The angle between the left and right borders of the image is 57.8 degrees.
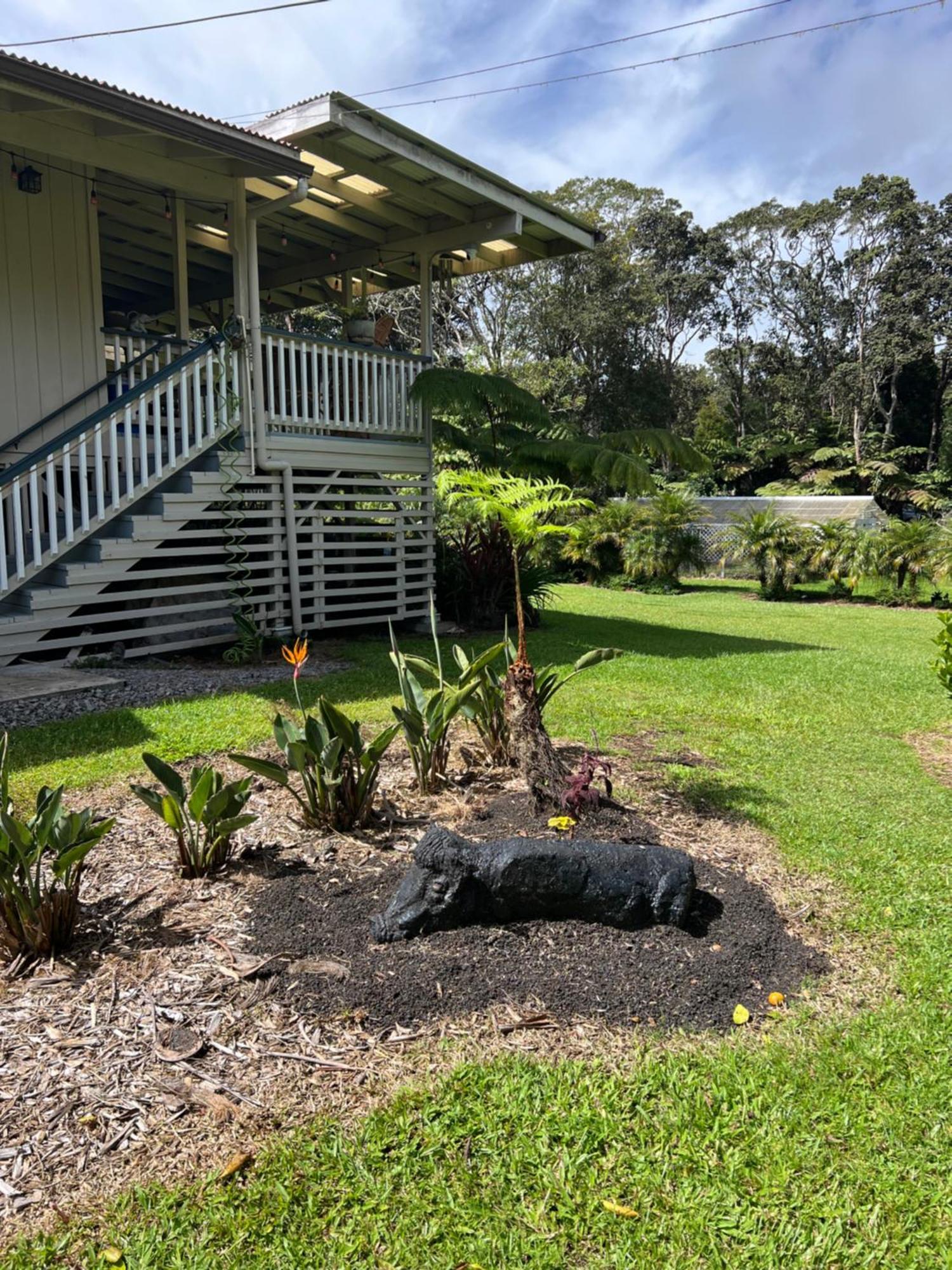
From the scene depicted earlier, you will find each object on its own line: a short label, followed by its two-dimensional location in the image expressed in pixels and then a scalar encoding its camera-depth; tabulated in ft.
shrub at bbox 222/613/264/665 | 25.98
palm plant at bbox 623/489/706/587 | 58.39
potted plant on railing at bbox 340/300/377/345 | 32.42
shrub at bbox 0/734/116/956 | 8.73
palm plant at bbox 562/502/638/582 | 59.93
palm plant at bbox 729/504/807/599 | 55.77
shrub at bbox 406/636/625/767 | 14.52
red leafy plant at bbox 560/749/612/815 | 11.76
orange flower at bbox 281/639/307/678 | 11.30
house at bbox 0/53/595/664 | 22.33
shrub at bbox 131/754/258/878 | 10.30
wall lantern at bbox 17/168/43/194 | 24.39
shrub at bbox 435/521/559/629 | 33.96
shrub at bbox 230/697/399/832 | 11.73
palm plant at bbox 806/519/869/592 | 54.24
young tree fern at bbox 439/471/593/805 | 12.23
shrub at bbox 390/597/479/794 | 13.37
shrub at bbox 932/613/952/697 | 20.08
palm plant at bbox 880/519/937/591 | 52.13
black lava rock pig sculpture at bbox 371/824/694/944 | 9.53
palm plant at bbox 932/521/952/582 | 50.65
